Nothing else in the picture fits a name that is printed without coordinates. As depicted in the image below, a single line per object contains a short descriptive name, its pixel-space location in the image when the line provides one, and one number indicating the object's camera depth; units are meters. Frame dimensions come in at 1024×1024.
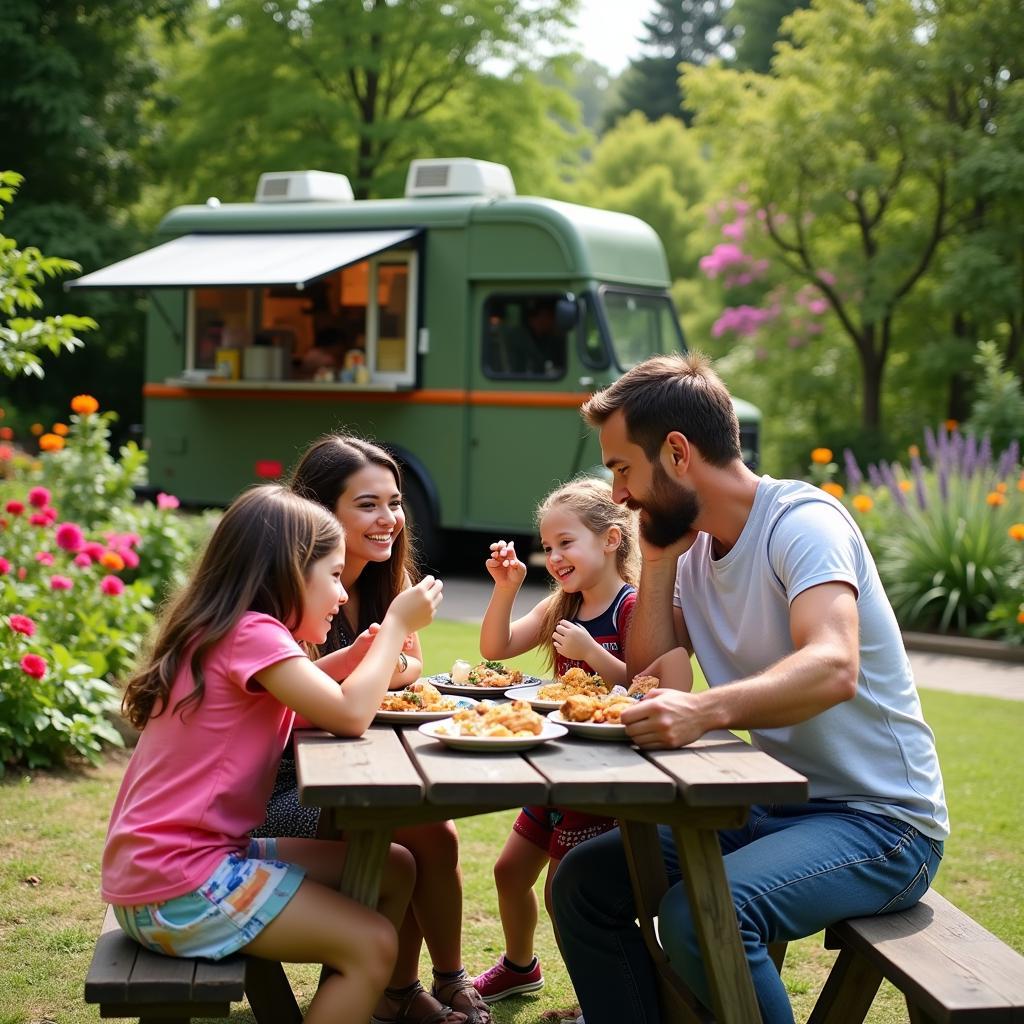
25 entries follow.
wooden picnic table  2.51
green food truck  11.76
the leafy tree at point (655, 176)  37.72
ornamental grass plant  10.15
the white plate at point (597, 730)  2.89
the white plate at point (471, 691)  3.54
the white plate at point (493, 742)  2.78
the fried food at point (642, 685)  3.17
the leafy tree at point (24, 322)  5.12
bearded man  2.82
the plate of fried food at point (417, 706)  3.12
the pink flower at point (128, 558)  6.34
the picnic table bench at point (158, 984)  2.62
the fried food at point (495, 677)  3.61
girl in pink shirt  2.77
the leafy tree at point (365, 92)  18.36
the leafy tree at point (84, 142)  19.51
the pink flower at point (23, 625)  5.15
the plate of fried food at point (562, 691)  3.29
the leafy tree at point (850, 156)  16.67
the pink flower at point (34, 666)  5.15
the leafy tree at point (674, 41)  52.12
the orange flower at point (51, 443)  8.80
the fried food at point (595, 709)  2.94
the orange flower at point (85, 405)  8.72
